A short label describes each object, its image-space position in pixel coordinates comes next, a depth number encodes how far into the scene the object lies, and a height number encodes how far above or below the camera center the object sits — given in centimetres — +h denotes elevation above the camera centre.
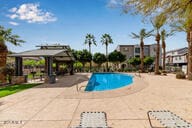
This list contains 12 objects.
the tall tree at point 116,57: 2816 +182
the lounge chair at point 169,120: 303 -150
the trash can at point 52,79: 1154 -133
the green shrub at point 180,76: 1439 -139
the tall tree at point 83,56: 2691 +201
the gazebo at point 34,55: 1180 +72
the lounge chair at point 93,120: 307 -151
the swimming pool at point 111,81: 1249 -212
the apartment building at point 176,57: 3103 +196
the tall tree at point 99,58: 2777 +158
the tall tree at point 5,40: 1203 +300
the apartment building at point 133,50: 3795 +463
